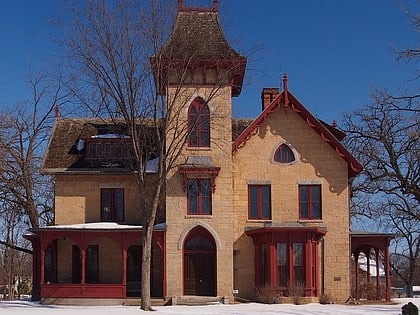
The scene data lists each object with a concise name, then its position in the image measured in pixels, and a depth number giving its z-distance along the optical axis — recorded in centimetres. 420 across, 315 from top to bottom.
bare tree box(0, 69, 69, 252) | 4259
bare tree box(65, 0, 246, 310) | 2892
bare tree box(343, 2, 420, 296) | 4075
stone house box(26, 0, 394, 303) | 3391
